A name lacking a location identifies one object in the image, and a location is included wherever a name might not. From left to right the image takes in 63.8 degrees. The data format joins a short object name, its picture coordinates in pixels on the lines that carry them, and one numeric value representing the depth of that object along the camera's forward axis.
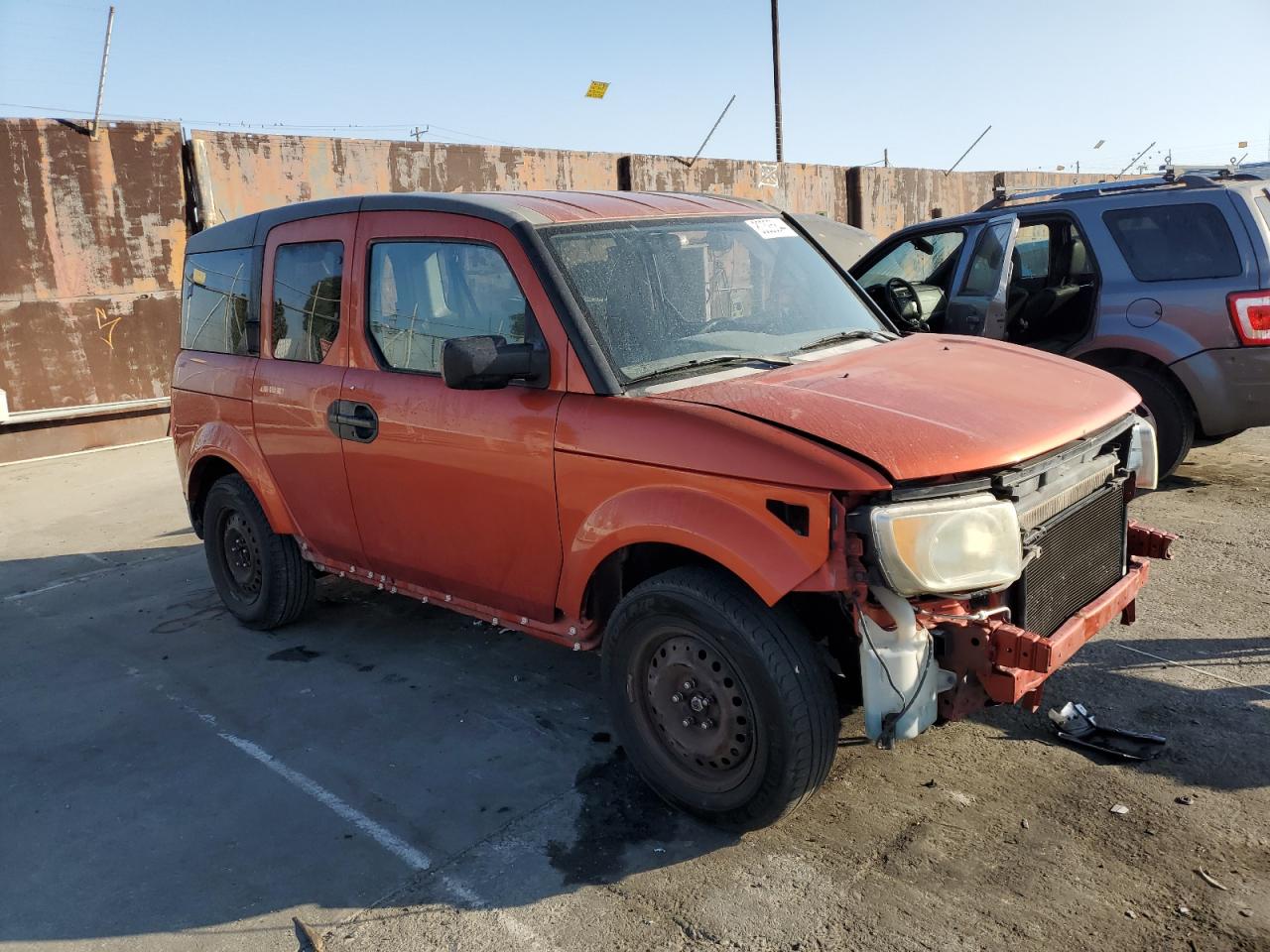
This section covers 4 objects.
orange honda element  2.84
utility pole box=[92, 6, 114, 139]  10.19
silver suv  5.91
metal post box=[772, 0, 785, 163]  24.06
